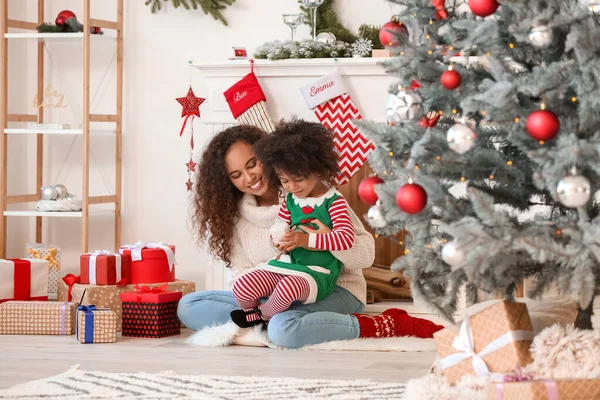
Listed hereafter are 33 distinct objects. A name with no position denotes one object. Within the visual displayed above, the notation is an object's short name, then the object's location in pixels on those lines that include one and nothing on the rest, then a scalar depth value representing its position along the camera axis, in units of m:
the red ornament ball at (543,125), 2.53
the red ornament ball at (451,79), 2.75
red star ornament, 5.87
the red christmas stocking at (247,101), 5.48
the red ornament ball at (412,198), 2.66
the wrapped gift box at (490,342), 2.75
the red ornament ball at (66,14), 6.23
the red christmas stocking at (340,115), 5.44
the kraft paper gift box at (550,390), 2.49
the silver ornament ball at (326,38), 5.57
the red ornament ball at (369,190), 2.92
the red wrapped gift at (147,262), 5.11
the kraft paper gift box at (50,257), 5.99
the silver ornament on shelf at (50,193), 6.16
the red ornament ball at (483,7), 2.71
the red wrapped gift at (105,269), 5.02
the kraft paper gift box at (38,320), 4.78
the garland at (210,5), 6.28
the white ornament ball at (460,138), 2.62
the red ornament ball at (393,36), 2.99
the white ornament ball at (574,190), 2.44
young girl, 4.27
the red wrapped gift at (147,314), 4.69
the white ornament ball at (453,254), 2.56
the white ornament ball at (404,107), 2.83
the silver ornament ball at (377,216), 2.86
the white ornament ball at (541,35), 2.58
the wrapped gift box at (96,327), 4.45
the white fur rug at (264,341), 4.17
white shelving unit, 6.09
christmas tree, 2.51
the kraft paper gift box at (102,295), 4.97
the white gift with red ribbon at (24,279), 5.26
